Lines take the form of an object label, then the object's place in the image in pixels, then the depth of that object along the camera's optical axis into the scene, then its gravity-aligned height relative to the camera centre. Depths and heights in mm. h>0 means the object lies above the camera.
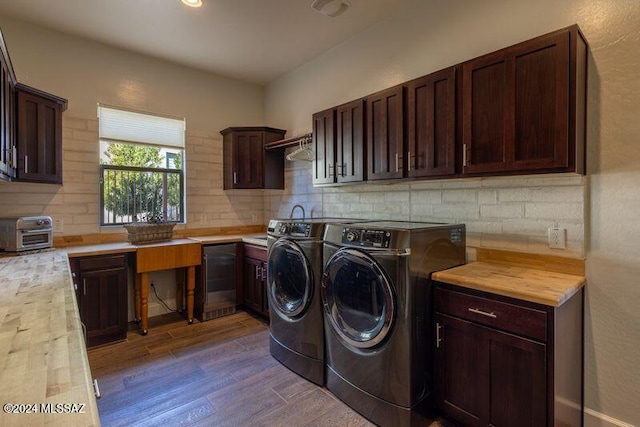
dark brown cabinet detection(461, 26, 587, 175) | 1604 +558
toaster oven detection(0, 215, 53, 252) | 2570 -157
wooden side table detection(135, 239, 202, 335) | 3125 -492
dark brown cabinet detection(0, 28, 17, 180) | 2059 +663
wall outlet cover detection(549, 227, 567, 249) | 1889 -154
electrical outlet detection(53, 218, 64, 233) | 3094 -112
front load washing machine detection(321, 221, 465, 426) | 1791 -596
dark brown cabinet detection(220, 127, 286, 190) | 3977 +677
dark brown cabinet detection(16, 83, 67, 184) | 2557 +644
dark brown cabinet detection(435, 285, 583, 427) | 1475 -735
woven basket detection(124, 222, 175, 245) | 3256 -196
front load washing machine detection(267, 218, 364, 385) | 2340 -643
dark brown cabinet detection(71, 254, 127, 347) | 2795 -724
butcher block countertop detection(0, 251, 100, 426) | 622 -375
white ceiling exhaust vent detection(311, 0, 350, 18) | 2545 +1648
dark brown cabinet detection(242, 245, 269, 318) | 3365 -722
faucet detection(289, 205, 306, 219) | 3880 +41
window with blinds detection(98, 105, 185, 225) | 3439 +521
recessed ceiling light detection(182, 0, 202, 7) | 2546 +1654
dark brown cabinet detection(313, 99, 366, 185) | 2658 +589
